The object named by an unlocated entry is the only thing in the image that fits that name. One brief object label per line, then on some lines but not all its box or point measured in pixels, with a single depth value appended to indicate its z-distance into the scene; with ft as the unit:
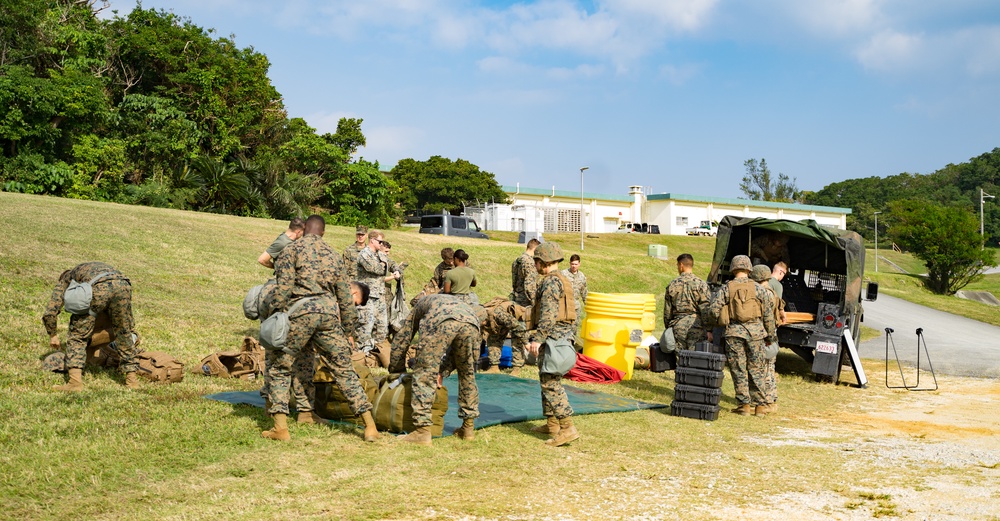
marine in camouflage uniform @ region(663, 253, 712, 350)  36.29
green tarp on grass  27.91
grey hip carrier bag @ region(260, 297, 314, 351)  22.35
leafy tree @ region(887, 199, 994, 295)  155.74
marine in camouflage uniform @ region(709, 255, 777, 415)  31.86
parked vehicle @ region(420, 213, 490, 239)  114.42
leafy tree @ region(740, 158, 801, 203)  408.87
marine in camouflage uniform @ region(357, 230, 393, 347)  39.37
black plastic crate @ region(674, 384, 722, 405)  30.35
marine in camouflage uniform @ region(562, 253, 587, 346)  43.86
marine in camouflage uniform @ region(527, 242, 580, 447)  24.88
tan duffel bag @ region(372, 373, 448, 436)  24.43
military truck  41.57
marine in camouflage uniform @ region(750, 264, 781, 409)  32.50
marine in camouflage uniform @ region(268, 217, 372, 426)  23.00
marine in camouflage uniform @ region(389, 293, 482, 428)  23.45
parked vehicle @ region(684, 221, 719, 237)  239.26
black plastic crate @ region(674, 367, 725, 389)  30.25
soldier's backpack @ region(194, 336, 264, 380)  32.81
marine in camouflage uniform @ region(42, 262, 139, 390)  27.68
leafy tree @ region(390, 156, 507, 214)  196.34
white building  199.21
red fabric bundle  38.04
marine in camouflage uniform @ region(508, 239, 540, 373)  40.24
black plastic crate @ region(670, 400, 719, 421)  30.45
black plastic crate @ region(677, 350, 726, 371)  30.53
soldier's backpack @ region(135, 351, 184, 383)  30.40
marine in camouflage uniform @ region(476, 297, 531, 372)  39.50
